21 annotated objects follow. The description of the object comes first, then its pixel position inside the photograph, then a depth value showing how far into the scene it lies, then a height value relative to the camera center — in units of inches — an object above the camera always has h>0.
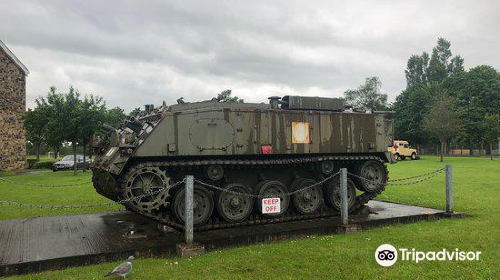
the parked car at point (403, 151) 1770.4 -16.9
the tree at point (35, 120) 1190.9 +100.5
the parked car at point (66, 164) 1360.7 -37.0
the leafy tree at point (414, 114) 2370.8 +198.9
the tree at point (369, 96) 2896.2 +376.4
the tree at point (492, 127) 1630.2 +76.0
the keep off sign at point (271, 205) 401.4 -55.2
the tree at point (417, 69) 2909.9 +564.4
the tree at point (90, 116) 1117.8 +101.1
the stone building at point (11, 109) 1315.2 +149.5
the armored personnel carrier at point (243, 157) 356.5 -7.2
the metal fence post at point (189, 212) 319.3 -48.0
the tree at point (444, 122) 1640.0 +100.5
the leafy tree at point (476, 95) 2046.0 +271.1
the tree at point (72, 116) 1107.3 +101.0
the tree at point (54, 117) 1106.4 +100.2
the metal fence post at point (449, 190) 441.1 -48.5
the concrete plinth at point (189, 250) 308.5 -75.4
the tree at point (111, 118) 1161.0 +103.8
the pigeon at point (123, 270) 240.4 -69.7
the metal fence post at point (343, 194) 390.0 -44.4
